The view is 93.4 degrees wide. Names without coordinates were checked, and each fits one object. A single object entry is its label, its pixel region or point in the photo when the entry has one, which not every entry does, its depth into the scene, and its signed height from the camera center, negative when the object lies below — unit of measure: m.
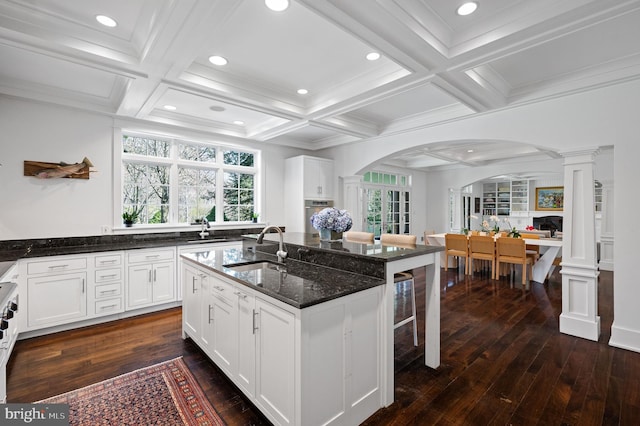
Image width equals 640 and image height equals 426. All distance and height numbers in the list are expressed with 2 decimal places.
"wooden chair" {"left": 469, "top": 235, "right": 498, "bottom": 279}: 5.57 -0.70
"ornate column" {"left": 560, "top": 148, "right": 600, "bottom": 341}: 3.14 -0.42
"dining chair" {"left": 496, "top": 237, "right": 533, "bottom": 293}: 5.16 -0.72
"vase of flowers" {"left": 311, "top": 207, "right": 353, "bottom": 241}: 2.97 -0.11
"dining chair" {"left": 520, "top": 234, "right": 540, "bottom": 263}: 5.60 -0.76
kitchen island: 1.65 -0.74
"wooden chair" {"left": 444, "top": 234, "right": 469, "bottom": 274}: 5.94 -0.69
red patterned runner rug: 1.94 -1.34
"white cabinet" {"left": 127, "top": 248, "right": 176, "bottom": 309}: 3.80 -0.86
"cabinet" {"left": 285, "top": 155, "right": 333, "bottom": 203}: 5.53 +0.66
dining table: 5.31 -0.88
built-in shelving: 10.73 +0.53
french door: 7.72 +0.04
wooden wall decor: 3.53 +0.51
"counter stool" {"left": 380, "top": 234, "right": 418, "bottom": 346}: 2.89 -0.32
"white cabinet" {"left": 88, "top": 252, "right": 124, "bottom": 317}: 3.53 -0.87
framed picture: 9.89 +0.46
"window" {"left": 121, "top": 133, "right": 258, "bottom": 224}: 4.42 +0.50
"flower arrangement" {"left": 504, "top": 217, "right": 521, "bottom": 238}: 5.76 -0.43
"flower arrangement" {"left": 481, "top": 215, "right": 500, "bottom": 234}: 6.27 -0.34
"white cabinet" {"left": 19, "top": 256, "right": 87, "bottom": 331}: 3.15 -0.86
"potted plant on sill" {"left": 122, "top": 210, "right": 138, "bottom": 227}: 4.17 -0.09
